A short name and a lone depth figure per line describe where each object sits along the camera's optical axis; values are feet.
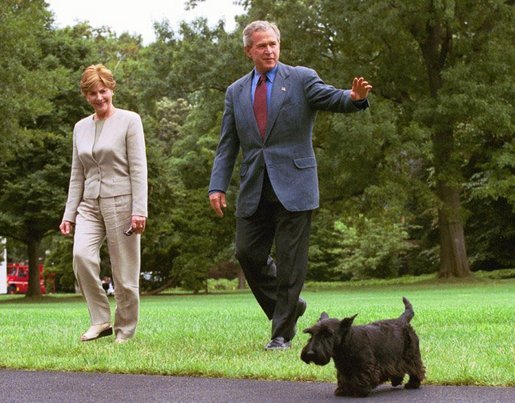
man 43.62
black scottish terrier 30.25
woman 48.53
